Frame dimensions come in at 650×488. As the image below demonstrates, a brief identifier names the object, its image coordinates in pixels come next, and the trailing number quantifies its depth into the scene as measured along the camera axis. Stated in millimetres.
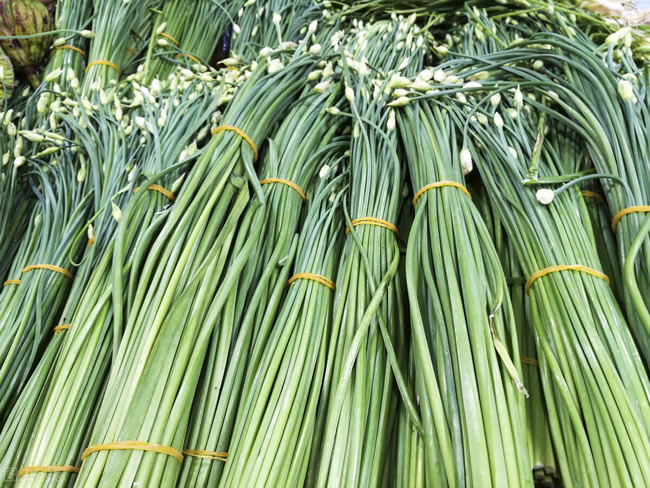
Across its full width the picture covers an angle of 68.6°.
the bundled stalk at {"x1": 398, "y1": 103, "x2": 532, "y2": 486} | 239
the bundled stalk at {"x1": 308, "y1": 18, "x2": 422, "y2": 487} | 269
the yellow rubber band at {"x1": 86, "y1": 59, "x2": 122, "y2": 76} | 592
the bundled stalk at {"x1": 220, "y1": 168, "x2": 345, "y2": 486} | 259
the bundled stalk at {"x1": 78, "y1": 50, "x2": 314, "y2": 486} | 249
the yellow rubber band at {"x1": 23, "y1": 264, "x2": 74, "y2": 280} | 388
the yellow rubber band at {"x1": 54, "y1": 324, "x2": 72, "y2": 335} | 353
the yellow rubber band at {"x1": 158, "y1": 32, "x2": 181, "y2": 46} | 643
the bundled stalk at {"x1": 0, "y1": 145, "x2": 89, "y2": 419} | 349
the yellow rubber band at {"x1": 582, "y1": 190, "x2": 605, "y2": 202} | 372
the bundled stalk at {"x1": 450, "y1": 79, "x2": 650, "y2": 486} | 241
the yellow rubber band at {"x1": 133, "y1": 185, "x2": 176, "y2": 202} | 369
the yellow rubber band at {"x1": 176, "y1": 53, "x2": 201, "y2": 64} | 621
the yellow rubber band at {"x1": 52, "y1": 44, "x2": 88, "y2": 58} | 612
